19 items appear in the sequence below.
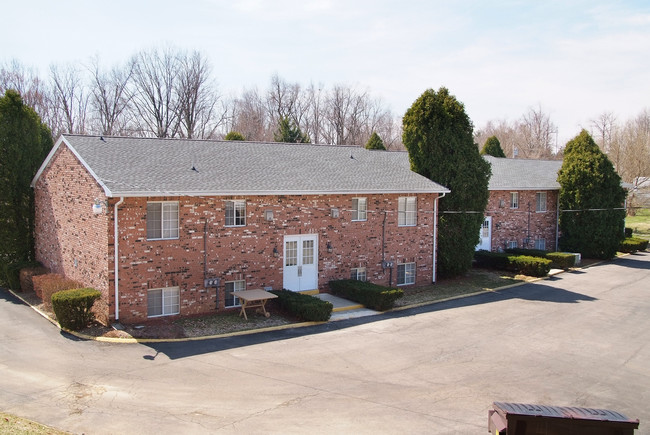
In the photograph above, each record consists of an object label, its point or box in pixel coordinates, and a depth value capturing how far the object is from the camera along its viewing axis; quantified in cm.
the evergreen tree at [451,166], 2314
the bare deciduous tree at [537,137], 7999
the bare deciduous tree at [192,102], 5359
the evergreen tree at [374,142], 3712
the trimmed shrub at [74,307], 1448
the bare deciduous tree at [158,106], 5262
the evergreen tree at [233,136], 3033
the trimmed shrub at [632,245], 3316
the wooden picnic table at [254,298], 1591
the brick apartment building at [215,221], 1525
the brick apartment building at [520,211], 2866
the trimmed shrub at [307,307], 1587
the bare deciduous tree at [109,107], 5169
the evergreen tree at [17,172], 2105
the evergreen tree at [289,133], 4431
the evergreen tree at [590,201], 2983
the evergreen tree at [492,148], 4050
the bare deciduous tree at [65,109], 5062
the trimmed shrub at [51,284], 1672
